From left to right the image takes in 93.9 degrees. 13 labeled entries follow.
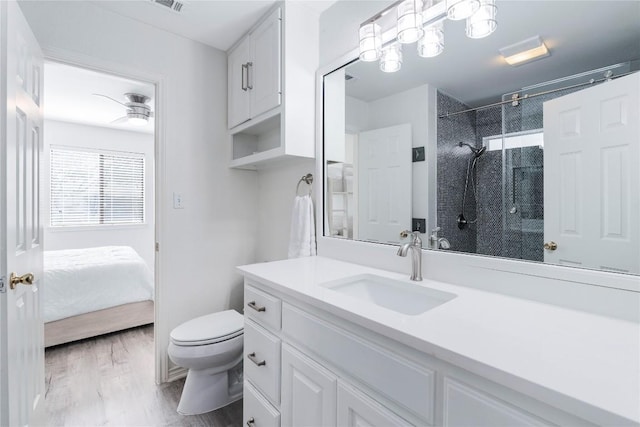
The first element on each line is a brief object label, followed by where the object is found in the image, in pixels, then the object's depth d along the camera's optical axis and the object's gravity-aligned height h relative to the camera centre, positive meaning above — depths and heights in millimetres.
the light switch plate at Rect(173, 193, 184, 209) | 2061 +83
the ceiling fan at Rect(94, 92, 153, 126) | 3096 +1147
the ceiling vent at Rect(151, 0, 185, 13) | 1721 +1221
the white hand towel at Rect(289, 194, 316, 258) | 1816 -106
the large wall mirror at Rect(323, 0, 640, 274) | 848 +251
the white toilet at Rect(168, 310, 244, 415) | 1676 -834
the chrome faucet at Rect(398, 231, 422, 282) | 1212 -182
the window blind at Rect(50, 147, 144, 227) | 4129 +381
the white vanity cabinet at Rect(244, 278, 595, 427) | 610 -447
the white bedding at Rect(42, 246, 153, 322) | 2498 -627
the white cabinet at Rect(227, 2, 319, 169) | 1702 +814
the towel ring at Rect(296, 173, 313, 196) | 1907 +215
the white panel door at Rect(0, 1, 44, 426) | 1082 -53
